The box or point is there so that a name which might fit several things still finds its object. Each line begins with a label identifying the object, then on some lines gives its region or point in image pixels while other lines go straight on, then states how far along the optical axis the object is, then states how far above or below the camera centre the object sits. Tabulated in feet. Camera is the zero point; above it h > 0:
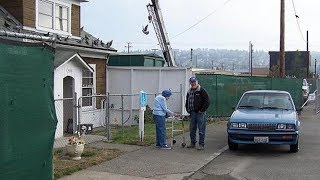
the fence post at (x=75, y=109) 38.88 -1.89
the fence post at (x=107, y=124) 41.59 -3.33
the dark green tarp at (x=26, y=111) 15.33 -0.85
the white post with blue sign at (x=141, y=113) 40.52 -2.25
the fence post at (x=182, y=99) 64.26 -1.59
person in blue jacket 38.32 -2.19
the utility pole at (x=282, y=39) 89.76 +9.73
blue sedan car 36.47 -3.17
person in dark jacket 38.55 -1.63
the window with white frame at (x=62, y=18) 58.78 +9.04
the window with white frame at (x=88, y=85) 59.82 +0.33
